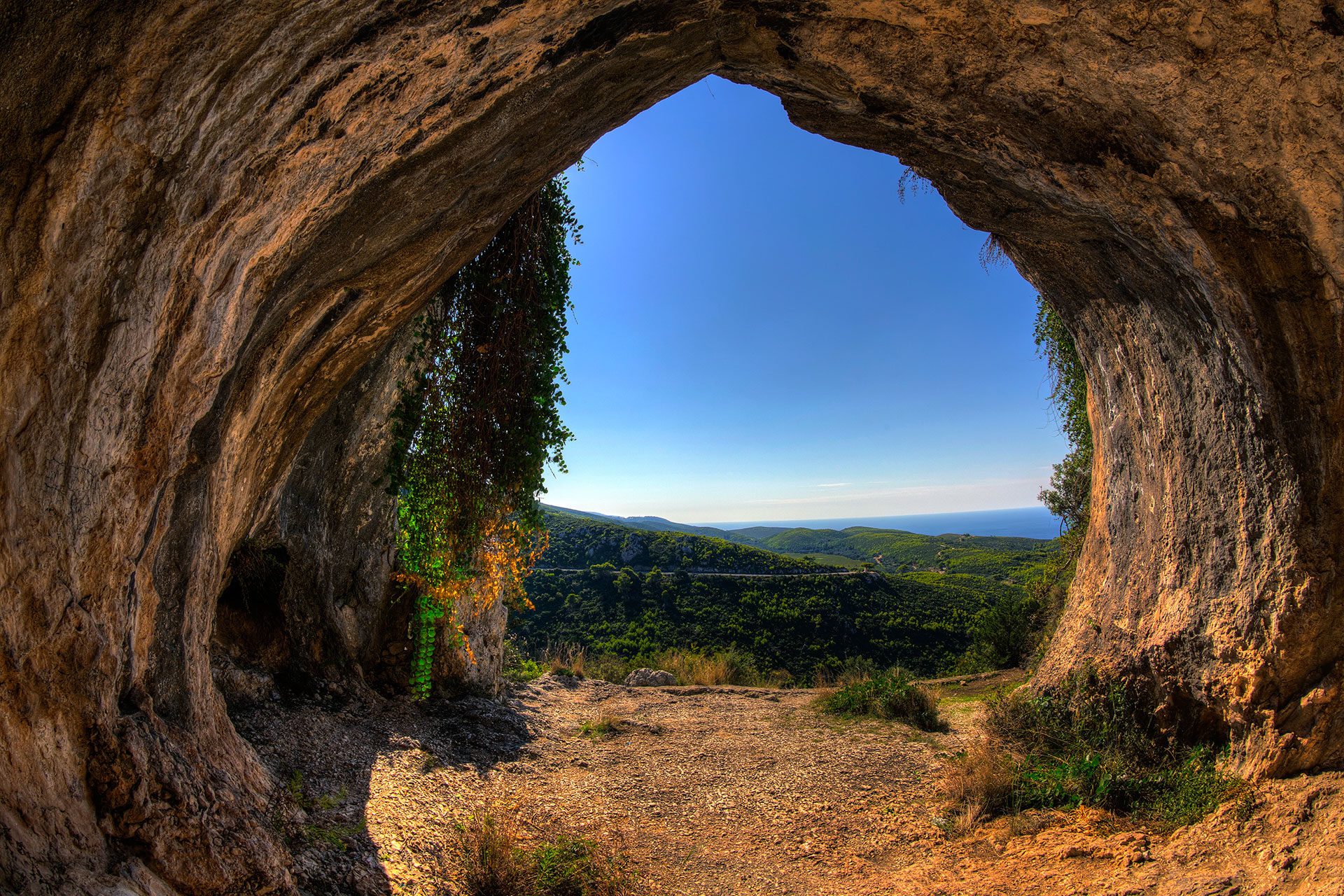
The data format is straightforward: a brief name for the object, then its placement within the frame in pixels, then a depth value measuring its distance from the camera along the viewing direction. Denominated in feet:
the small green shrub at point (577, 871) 11.73
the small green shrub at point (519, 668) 35.50
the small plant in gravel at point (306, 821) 10.97
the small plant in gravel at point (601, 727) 23.58
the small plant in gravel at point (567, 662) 38.32
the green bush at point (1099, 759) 13.65
